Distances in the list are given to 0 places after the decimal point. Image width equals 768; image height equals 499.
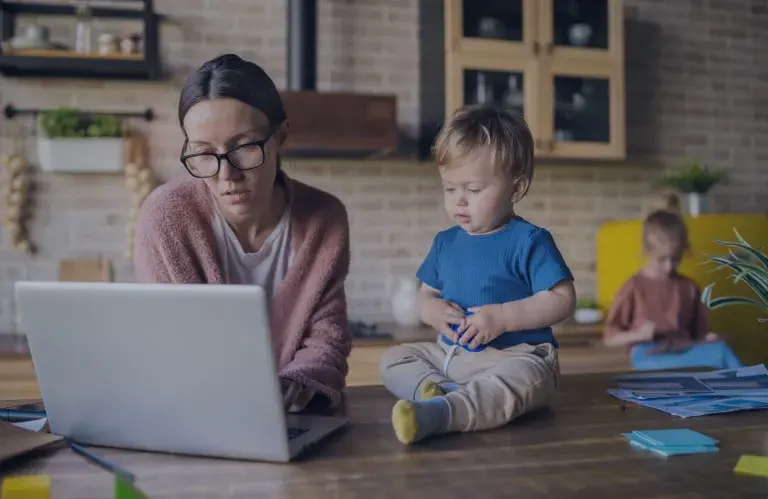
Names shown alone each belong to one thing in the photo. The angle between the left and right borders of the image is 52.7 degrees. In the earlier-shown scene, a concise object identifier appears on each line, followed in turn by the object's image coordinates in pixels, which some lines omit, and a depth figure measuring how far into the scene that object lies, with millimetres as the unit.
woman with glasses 1306
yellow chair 3297
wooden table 792
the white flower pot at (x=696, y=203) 3727
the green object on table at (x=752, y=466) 858
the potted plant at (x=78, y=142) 3197
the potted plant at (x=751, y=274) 1344
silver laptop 826
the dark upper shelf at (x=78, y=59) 3088
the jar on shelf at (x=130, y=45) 3215
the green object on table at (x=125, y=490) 651
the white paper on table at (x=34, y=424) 1059
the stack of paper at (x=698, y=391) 1191
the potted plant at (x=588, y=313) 3523
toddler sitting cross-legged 1216
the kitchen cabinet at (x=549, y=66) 3402
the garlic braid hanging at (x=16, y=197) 3207
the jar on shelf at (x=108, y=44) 3182
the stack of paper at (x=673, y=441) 944
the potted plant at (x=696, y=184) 3715
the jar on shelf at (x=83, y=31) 3188
